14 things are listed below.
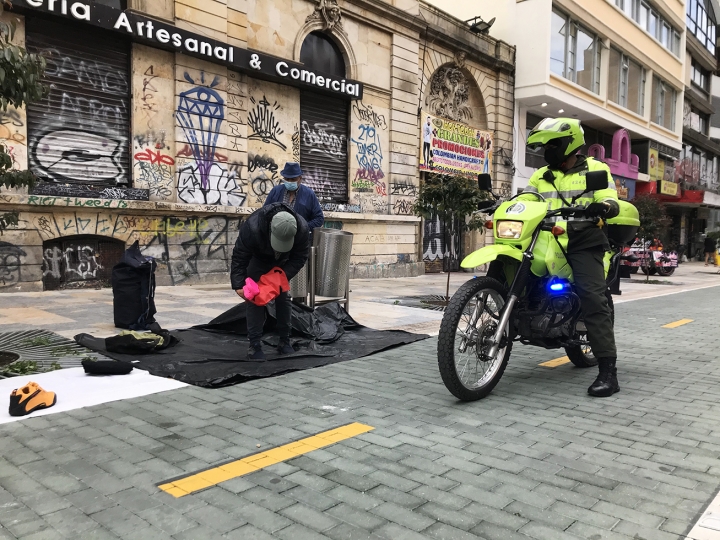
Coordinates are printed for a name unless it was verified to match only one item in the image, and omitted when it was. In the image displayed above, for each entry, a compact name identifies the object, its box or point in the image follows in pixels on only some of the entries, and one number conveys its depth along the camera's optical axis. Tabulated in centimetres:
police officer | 439
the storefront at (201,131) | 1027
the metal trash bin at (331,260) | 750
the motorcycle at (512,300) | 402
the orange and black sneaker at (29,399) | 373
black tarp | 492
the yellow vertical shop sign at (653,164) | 3081
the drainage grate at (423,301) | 990
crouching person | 504
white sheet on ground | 400
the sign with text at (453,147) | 1850
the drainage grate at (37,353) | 479
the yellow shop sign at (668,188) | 3222
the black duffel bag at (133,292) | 662
